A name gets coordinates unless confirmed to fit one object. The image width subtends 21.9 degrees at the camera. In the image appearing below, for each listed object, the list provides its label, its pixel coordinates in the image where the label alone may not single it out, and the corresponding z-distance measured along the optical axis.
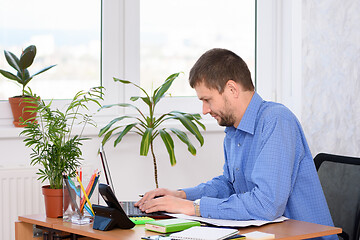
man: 2.63
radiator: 3.56
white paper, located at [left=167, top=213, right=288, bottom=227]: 2.54
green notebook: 2.48
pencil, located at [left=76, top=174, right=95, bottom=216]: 2.70
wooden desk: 2.46
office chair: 2.88
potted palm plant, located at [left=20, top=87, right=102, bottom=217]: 2.79
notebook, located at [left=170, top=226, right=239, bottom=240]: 2.38
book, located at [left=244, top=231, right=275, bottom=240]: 2.41
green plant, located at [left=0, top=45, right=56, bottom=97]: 3.60
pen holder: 2.71
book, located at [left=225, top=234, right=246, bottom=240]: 2.40
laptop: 2.58
